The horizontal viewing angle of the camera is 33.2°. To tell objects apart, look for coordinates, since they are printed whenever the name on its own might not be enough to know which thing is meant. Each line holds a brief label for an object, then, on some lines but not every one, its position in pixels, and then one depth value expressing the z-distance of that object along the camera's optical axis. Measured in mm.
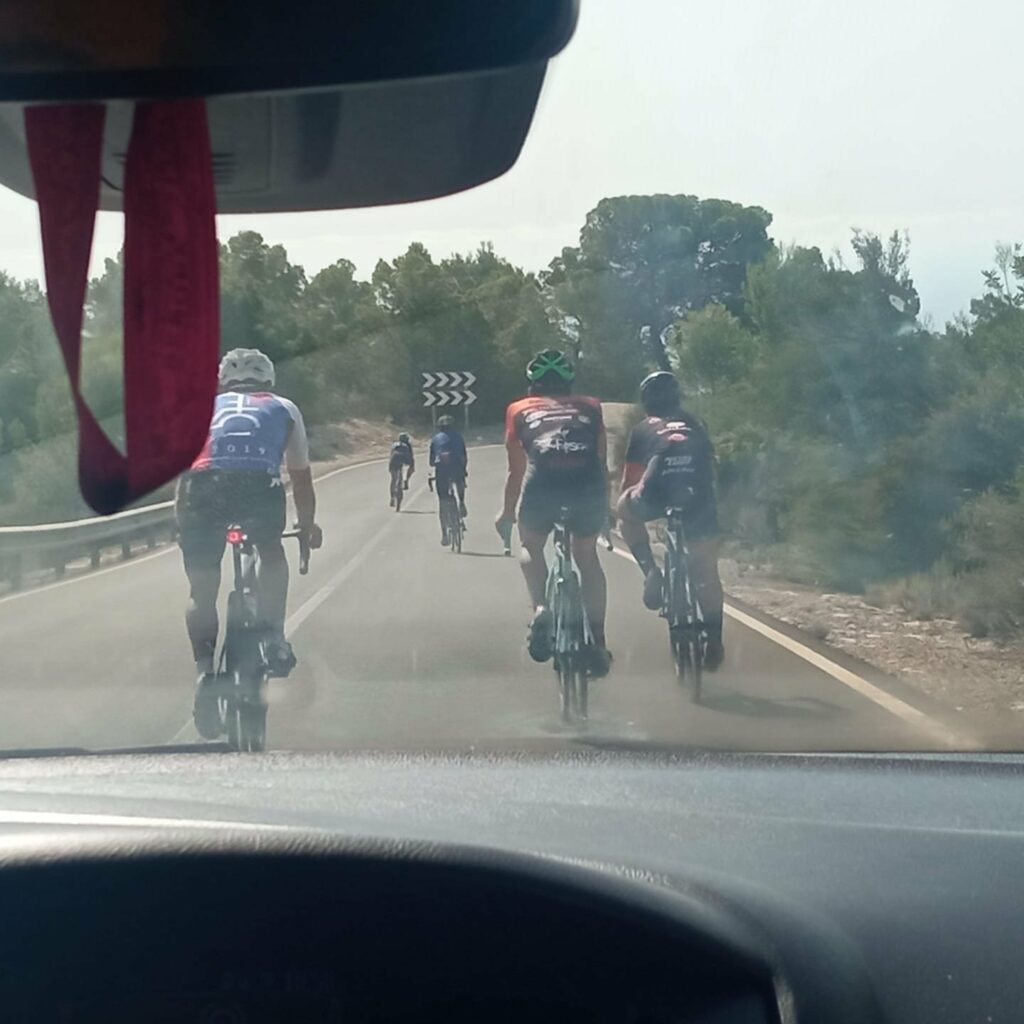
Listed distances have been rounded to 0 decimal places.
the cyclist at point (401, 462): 23781
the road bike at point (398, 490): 25562
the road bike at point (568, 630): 8703
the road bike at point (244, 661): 7621
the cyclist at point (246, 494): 7285
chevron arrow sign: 15638
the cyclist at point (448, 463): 19297
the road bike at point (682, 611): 9430
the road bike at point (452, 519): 19328
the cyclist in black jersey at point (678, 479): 9617
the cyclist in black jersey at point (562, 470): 8869
